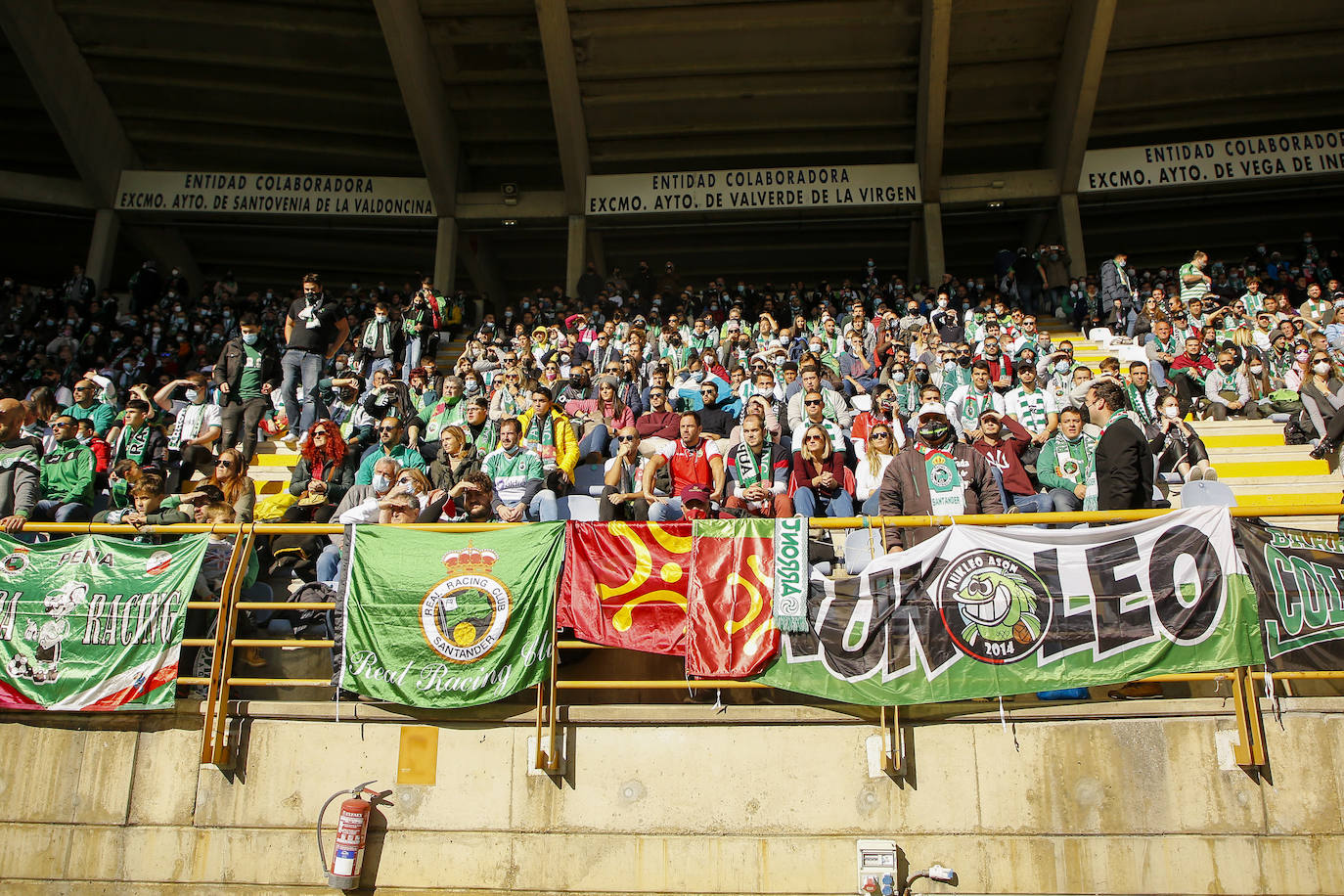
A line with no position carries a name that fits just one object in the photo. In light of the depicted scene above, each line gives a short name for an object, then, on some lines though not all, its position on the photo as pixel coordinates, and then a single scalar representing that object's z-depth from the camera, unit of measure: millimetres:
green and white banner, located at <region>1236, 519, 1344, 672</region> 5566
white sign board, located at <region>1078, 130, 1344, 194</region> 18797
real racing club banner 5953
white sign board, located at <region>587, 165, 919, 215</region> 19625
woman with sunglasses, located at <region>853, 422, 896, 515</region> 8242
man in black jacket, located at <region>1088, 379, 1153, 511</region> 6598
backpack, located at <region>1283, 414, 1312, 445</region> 10422
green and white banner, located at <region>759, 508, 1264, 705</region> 5605
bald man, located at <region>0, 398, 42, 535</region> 7941
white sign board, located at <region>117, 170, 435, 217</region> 20281
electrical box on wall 5418
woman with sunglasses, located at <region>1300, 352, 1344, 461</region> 10055
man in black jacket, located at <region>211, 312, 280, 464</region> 11711
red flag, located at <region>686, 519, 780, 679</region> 5824
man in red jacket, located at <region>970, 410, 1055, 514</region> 8508
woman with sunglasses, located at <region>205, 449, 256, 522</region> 8641
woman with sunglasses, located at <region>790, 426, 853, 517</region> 8086
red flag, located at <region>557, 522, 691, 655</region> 5988
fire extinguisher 5684
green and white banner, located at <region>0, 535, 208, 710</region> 6297
